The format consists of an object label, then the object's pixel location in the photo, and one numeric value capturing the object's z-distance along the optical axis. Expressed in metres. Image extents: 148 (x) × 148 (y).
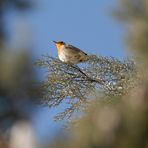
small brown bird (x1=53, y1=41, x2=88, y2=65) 11.09
